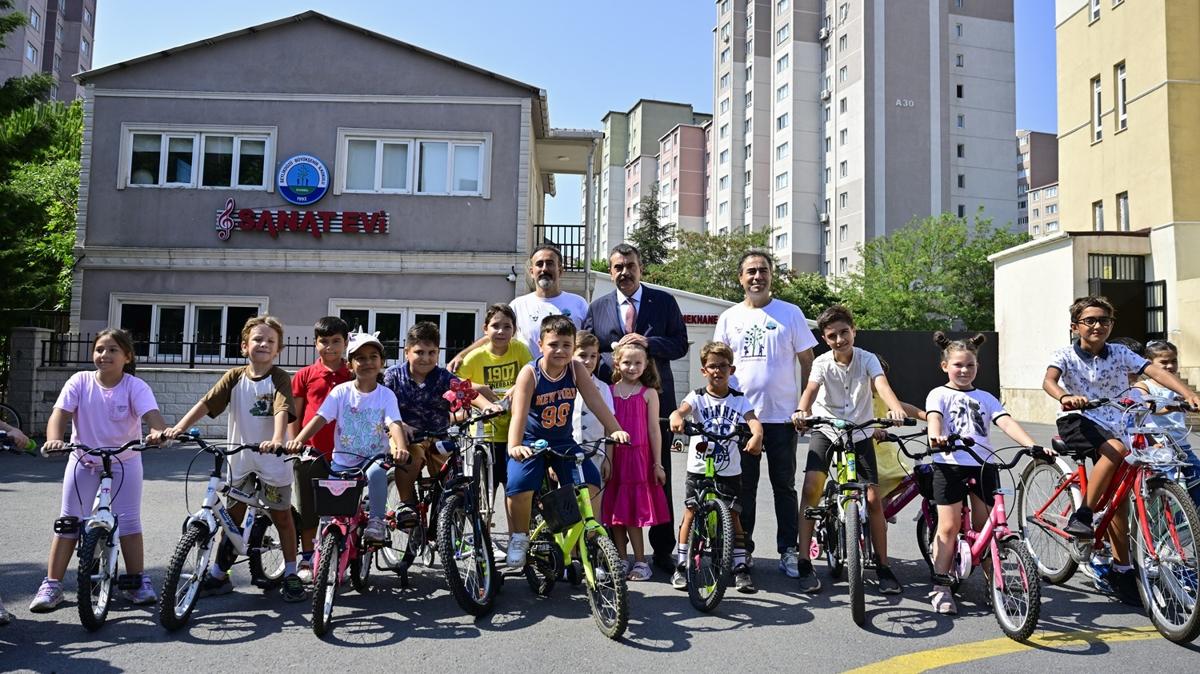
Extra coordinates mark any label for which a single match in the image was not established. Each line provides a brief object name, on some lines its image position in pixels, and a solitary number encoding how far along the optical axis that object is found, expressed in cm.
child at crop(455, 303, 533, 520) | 605
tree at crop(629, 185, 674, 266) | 6119
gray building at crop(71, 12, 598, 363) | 1861
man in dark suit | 619
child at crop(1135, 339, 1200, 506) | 503
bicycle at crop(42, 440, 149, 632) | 447
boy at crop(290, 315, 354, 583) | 544
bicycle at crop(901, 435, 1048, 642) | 437
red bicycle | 441
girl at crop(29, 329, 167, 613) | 485
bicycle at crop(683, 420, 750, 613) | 496
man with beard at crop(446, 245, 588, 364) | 668
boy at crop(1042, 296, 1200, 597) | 519
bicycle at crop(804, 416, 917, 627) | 473
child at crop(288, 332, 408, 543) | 516
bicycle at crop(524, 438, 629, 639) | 448
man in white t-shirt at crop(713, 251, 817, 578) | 589
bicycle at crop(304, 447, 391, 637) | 450
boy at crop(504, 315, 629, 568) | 506
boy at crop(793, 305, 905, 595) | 570
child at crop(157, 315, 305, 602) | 530
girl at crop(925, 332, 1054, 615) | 498
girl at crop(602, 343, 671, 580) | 572
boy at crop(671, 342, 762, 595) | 551
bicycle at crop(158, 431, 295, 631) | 451
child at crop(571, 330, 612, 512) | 559
